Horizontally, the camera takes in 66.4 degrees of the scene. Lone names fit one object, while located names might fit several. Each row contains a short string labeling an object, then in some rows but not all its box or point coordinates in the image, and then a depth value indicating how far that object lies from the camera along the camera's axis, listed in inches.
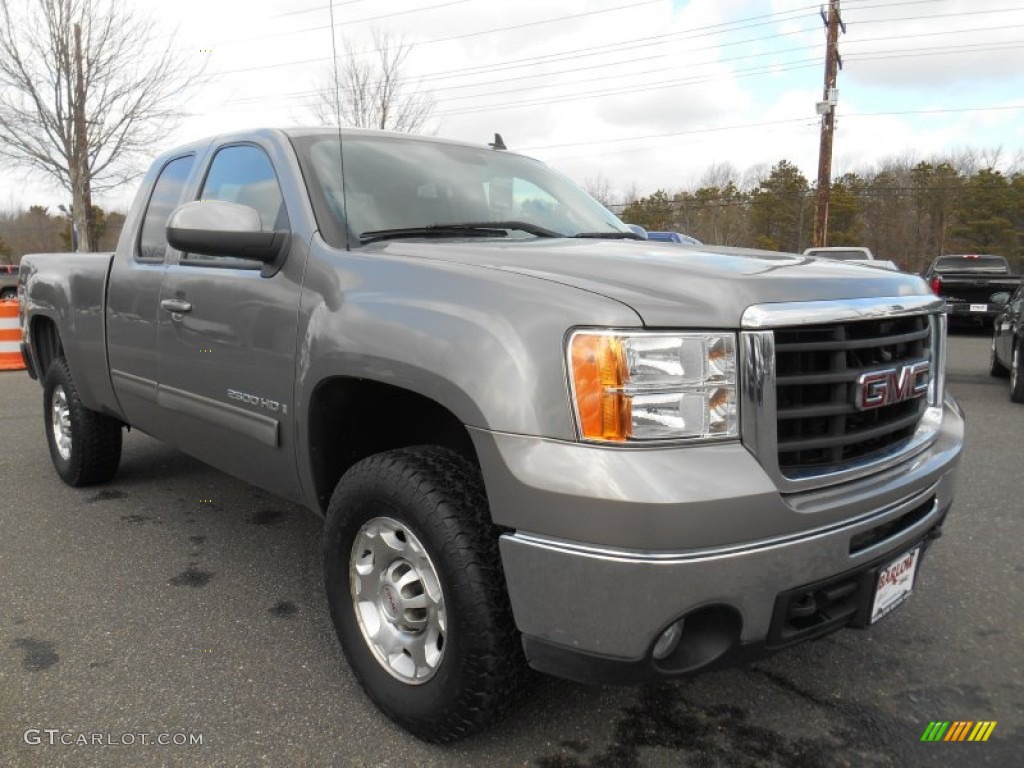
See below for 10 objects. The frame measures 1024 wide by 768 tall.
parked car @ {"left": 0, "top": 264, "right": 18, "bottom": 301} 855.6
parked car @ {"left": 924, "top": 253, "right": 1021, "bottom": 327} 544.0
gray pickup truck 69.1
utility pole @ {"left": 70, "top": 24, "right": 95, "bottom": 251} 876.0
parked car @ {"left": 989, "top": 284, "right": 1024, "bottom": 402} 301.7
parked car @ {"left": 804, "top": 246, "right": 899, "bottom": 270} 552.9
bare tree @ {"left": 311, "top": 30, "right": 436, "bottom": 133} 852.6
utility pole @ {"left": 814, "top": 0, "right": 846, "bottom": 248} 768.3
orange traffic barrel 397.4
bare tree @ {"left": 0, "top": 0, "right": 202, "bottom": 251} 853.8
